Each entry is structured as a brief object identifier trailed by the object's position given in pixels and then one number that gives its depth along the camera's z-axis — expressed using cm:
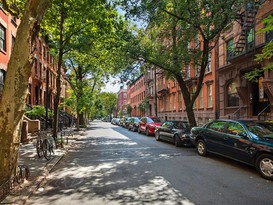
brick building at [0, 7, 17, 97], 1717
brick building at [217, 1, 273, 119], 1495
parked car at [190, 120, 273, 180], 696
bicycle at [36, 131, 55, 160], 949
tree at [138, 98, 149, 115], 4493
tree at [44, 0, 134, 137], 1257
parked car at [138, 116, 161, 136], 2030
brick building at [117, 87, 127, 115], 11413
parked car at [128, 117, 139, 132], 2642
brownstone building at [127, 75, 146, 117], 5716
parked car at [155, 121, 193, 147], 1327
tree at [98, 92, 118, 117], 9262
